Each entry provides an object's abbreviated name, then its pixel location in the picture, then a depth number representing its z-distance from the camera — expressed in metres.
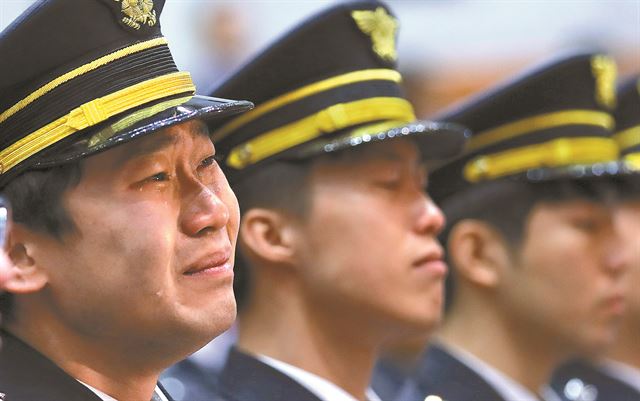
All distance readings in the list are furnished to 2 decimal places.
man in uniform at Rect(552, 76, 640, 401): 8.28
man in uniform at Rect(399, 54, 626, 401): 7.11
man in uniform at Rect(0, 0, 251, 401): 4.45
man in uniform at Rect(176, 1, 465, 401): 5.84
